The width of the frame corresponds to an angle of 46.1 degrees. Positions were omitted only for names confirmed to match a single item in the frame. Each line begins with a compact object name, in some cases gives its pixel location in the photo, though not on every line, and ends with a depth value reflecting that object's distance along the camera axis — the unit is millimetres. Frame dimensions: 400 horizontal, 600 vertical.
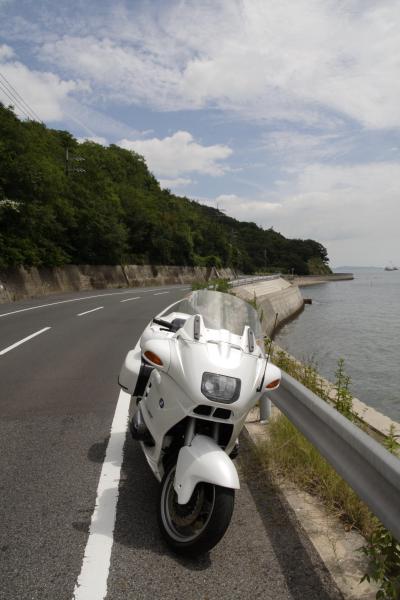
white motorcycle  2799
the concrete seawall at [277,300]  32062
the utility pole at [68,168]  39659
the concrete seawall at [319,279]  124262
